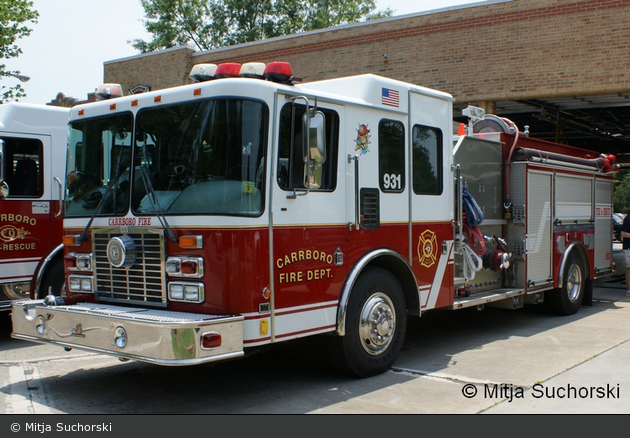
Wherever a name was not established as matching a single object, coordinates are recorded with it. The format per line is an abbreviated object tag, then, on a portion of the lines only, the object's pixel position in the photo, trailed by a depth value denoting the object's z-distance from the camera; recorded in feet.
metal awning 49.57
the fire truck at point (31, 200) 25.77
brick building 42.37
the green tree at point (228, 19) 132.36
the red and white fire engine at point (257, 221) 16.21
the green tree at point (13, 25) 71.41
